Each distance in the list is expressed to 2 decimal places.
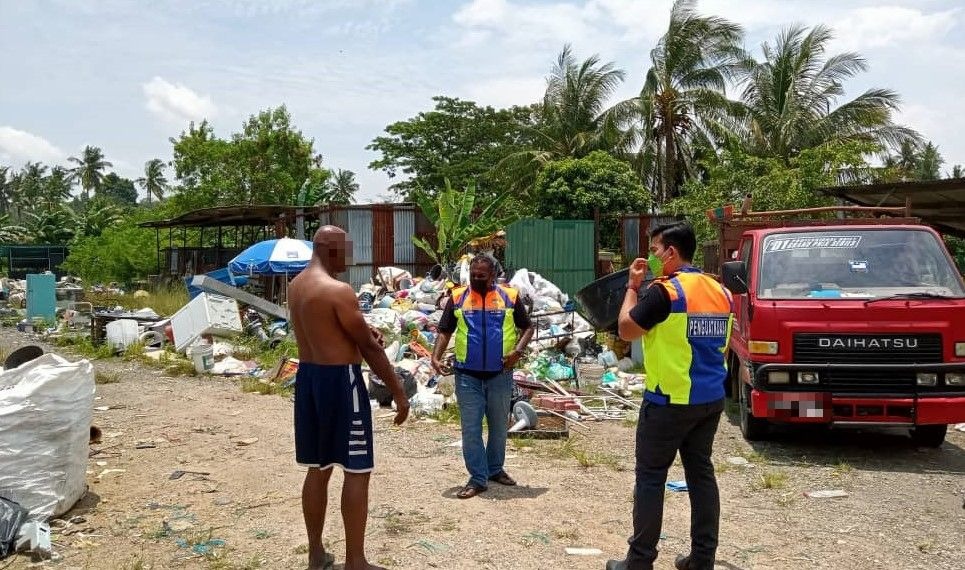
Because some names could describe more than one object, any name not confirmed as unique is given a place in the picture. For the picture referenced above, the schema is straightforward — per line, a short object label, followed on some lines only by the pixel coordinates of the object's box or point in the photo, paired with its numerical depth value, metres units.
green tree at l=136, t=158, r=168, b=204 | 74.06
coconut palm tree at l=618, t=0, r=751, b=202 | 25.12
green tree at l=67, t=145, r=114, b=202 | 72.31
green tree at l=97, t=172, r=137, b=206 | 86.74
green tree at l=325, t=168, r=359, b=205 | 58.06
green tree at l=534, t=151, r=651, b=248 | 22.16
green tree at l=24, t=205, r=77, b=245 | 39.72
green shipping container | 17.16
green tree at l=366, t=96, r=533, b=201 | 35.19
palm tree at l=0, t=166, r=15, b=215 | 80.38
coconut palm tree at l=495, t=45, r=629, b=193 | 27.39
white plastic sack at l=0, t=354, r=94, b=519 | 4.41
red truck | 5.98
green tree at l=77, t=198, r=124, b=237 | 38.75
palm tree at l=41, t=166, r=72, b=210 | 56.43
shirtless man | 3.68
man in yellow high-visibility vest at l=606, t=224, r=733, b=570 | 3.61
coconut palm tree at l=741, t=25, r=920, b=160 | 23.50
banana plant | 17.39
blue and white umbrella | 15.26
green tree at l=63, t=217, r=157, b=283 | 28.23
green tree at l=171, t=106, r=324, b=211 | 29.27
